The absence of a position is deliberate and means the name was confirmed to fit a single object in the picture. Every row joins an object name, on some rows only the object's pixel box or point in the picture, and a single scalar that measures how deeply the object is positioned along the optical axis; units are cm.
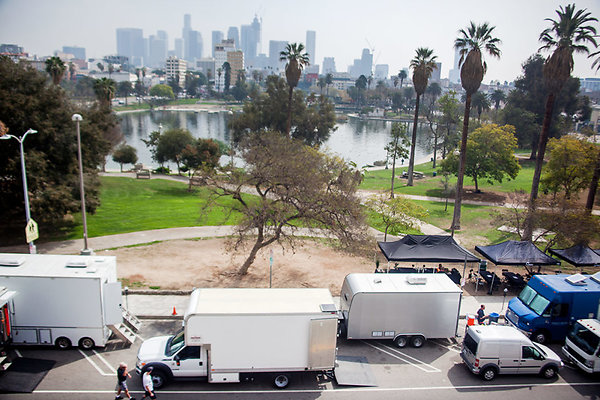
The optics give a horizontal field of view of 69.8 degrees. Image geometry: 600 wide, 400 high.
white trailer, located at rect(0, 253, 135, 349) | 1496
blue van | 1766
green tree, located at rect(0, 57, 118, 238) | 2603
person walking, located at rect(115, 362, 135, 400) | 1263
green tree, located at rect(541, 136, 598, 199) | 3575
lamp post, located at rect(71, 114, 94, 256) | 2130
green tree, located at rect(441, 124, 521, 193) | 4772
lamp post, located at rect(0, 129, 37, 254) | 2011
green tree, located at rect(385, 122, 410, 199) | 4991
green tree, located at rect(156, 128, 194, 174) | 5200
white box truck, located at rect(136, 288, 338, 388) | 1321
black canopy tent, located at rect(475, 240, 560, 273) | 2333
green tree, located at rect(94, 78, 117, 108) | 6053
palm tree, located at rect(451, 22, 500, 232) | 3266
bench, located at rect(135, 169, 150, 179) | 5200
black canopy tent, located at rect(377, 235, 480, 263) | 2319
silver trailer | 1630
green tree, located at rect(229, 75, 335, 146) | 6488
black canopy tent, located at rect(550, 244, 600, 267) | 2453
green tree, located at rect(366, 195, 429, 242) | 2784
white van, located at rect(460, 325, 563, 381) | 1500
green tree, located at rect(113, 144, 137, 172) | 6003
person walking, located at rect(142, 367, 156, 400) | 1271
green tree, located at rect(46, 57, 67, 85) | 5927
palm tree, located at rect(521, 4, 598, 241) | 2827
